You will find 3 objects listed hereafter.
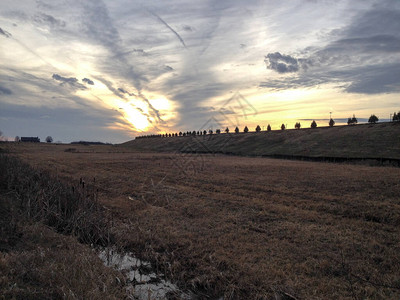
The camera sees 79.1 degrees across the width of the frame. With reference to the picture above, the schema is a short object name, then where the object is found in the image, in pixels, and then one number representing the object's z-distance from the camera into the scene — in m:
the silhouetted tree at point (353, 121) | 69.31
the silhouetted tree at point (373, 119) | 58.92
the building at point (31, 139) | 148.88
